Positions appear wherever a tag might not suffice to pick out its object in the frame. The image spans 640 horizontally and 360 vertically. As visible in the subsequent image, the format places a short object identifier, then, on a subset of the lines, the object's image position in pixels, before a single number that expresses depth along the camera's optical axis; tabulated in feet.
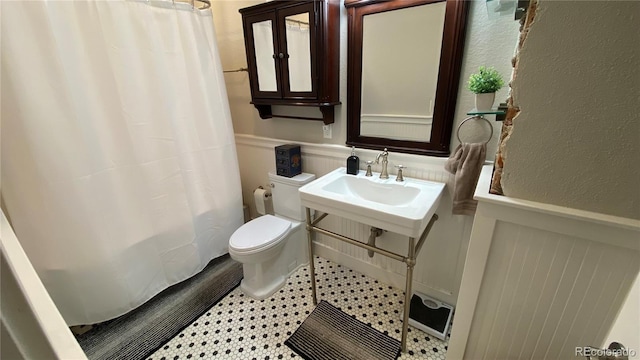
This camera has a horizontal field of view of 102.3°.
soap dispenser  4.92
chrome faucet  4.68
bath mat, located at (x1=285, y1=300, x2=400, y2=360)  4.26
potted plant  3.36
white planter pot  3.43
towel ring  3.83
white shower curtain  3.60
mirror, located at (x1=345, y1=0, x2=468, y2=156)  3.88
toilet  5.10
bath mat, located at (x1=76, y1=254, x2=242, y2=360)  4.44
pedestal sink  3.50
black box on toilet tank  5.64
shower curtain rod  5.14
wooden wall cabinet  4.48
